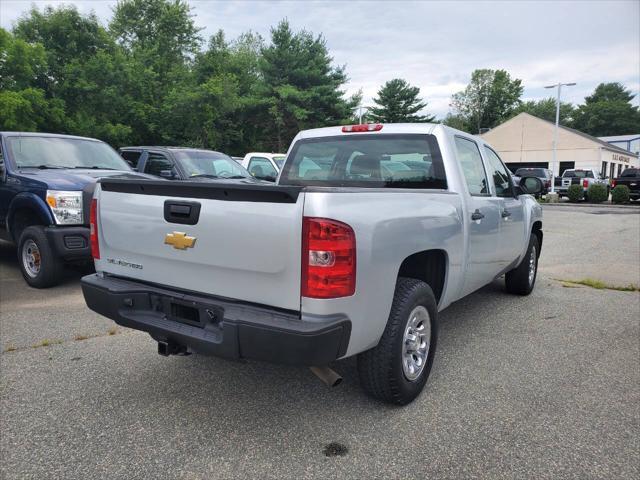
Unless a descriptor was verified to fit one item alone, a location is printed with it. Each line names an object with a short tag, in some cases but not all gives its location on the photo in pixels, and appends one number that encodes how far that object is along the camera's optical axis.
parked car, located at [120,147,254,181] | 8.53
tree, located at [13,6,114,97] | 25.34
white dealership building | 43.53
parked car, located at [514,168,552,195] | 29.59
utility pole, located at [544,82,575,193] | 29.70
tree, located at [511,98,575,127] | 95.20
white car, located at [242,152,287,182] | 12.56
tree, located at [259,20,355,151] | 33.81
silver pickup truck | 2.41
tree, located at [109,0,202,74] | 44.12
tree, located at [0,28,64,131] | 18.61
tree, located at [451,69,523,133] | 82.56
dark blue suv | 5.76
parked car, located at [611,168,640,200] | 25.91
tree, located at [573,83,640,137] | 87.88
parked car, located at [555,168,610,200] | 27.91
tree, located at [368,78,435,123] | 52.22
